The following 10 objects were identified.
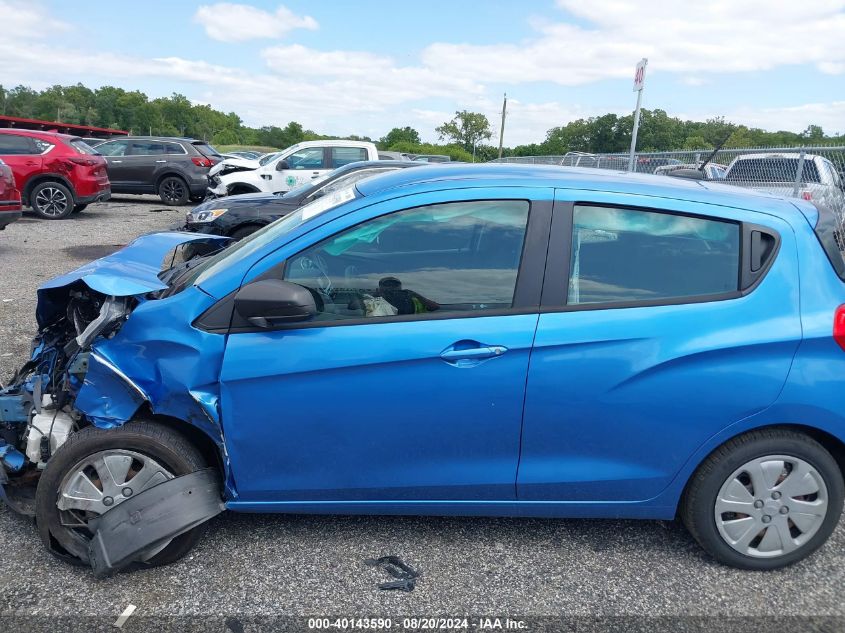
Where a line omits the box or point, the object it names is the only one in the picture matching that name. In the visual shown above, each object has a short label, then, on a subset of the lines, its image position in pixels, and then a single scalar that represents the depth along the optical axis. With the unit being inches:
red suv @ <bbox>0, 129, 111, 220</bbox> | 487.8
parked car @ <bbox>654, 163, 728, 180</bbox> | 472.1
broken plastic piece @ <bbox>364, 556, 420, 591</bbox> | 106.1
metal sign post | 355.3
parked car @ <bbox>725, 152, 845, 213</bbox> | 335.3
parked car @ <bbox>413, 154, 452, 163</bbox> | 906.7
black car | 313.4
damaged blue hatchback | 102.3
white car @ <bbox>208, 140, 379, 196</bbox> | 513.3
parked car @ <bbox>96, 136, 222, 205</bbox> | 642.8
